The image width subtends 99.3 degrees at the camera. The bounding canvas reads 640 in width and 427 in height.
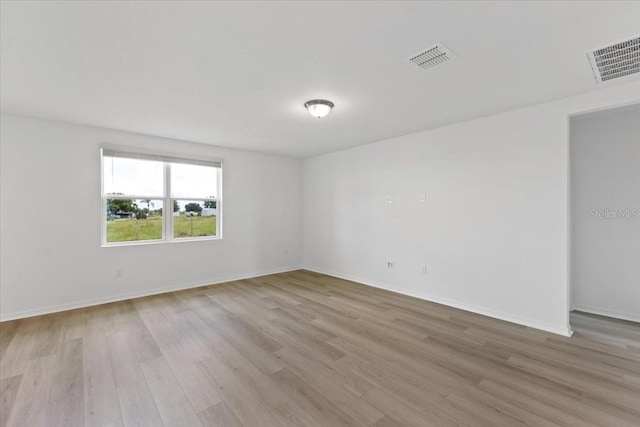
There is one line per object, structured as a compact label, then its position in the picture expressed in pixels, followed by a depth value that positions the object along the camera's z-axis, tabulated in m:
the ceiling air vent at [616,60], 2.08
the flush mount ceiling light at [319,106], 3.02
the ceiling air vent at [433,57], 2.08
